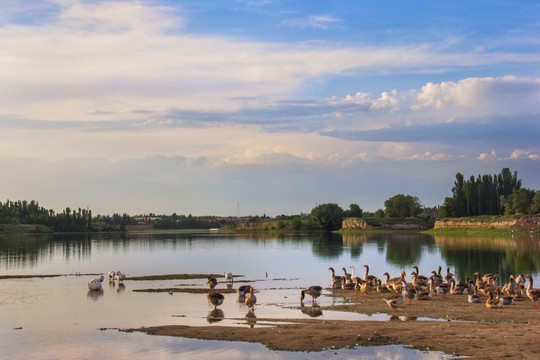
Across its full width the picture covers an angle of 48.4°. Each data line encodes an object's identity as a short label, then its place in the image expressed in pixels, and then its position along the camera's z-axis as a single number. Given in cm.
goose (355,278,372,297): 2975
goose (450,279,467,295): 2942
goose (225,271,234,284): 3667
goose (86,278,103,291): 3306
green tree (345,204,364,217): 18342
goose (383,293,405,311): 2362
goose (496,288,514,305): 2489
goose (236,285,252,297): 2800
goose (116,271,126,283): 3712
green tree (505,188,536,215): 11194
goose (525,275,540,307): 2428
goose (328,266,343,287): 3306
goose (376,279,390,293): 3054
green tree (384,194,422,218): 16412
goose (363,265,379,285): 3184
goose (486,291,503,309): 2378
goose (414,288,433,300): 2708
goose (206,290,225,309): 2530
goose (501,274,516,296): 2731
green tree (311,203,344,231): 17112
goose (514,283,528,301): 2666
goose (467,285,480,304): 2597
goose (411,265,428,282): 3259
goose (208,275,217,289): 3294
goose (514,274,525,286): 2832
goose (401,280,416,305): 2552
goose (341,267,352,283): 3292
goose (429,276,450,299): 2864
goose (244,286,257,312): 2409
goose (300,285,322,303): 2666
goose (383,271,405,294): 2761
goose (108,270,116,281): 3825
